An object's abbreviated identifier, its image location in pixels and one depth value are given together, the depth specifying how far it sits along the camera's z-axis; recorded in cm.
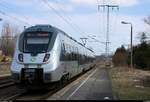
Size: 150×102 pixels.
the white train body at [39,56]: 1248
